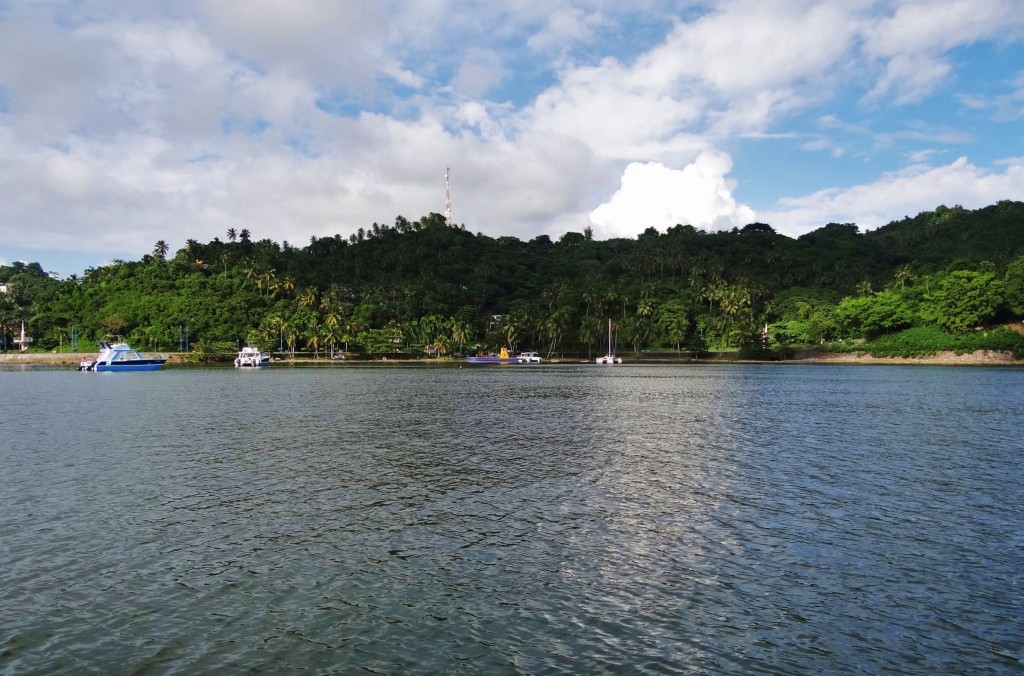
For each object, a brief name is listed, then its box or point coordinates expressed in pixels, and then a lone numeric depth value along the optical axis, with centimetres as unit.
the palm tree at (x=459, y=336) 19725
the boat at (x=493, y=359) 18775
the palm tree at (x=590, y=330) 19525
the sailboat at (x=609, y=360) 17664
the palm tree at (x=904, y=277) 18962
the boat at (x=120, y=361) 14200
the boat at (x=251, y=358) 16150
